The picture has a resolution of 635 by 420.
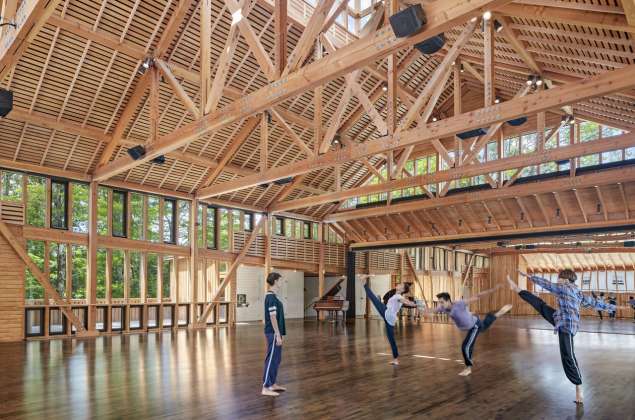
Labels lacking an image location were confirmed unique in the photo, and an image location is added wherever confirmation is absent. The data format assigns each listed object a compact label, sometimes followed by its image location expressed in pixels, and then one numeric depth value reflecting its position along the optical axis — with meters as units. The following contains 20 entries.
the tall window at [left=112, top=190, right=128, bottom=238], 15.57
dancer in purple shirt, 7.75
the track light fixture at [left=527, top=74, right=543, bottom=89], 12.40
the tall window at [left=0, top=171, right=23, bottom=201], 13.27
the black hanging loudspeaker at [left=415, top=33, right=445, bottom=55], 8.38
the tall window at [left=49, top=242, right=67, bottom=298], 13.91
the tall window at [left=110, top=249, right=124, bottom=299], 16.47
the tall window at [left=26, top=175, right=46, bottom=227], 13.66
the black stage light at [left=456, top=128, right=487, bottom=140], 10.85
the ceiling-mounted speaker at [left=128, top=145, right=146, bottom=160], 11.50
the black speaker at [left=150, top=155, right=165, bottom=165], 12.35
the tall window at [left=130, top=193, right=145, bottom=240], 15.99
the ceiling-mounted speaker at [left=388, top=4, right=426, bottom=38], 5.52
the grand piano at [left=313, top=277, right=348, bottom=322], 19.70
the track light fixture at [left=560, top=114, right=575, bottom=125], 15.74
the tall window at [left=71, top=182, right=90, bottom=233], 14.59
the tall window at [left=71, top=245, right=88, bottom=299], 14.41
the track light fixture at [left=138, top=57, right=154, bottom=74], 12.18
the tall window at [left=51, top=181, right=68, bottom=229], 14.13
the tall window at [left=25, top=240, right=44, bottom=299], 13.35
